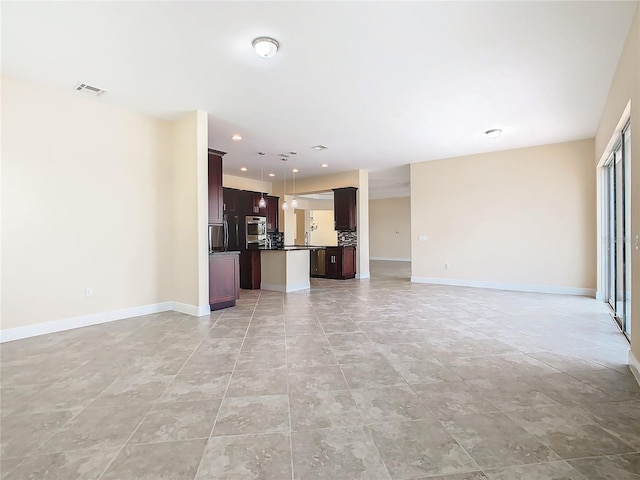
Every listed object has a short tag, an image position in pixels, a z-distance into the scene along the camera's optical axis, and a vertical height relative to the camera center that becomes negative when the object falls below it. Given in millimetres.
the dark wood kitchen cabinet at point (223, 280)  5059 -607
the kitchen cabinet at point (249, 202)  9070 +1135
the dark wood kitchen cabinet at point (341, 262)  8656 -576
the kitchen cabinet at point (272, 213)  9852 +877
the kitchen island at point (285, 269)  6867 -611
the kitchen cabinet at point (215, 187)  5383 +926
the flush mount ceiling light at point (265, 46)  2910 +1786
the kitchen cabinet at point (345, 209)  8797 +876
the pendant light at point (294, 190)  8922 +1635
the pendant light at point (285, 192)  10432 +1604
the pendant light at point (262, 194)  8359 +1389
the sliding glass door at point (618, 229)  3922 +131
